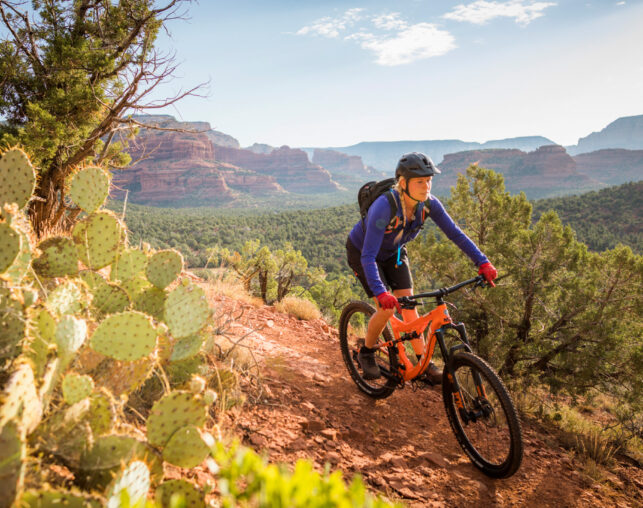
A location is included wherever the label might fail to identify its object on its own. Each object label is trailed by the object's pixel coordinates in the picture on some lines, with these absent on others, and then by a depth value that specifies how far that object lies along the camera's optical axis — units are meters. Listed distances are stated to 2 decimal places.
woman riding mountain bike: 2.96
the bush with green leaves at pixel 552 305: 5.54
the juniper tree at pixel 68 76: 7.81
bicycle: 2.52
